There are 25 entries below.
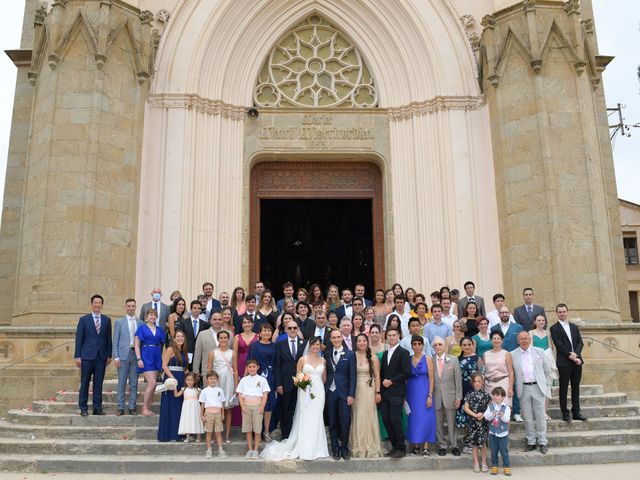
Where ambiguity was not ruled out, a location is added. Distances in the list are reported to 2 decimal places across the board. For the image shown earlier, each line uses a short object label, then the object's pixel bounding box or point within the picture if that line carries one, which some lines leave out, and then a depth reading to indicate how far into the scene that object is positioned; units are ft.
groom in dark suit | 25.68
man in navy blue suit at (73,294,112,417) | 28.89
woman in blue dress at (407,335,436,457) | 26.11
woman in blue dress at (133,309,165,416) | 28.68
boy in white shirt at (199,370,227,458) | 25.46
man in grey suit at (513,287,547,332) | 32.19
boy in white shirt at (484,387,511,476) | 24.26
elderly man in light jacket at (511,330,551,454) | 26.35
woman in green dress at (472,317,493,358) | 28.27
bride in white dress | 25.32
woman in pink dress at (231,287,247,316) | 32.17
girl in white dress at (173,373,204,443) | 26.23
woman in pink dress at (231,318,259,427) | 27.99
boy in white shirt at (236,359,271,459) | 25.57
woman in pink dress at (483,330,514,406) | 26.40
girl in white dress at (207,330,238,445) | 26.94
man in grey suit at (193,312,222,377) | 28.25
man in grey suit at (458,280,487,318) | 32.81
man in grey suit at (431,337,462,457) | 26.27
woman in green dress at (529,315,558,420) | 29.01
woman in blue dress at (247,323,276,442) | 27.22
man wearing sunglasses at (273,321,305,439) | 27.02
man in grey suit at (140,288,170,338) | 32.42
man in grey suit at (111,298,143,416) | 28.94
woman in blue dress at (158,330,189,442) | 26.55
